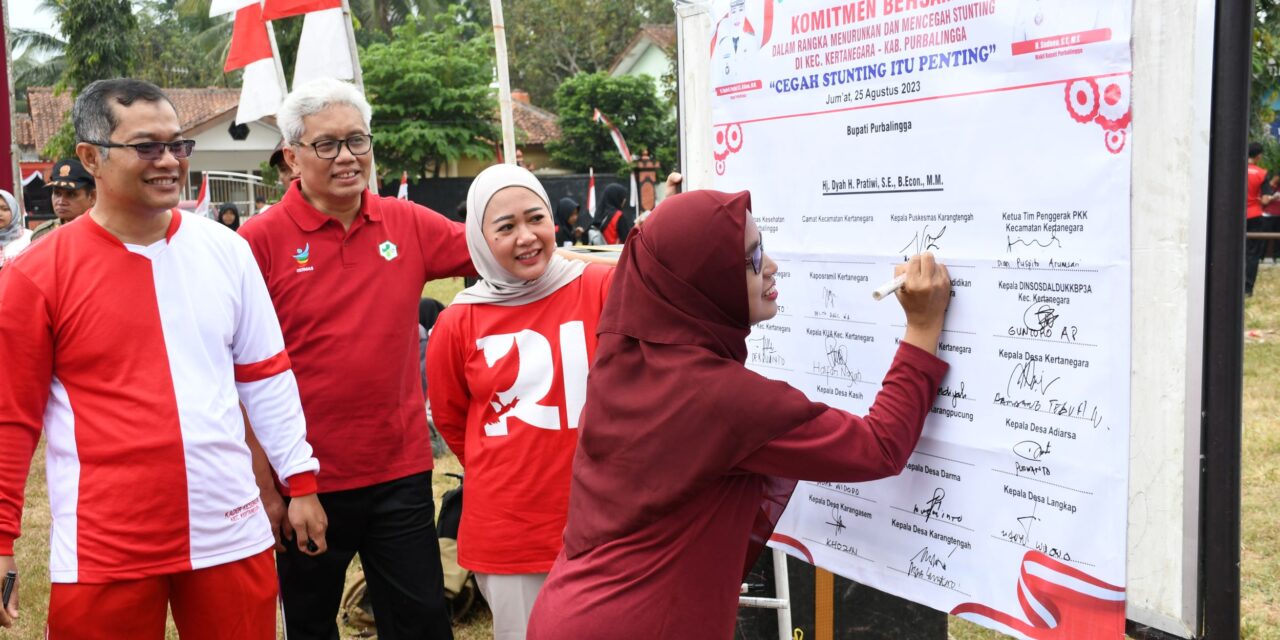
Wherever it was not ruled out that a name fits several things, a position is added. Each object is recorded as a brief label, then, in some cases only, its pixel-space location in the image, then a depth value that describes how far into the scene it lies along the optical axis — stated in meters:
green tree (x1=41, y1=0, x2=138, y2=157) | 33.31
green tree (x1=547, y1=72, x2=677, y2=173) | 34.44
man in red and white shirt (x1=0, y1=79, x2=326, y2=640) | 2.57
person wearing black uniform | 5.96
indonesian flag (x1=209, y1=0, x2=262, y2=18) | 8.07
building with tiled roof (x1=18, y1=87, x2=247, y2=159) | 47.91
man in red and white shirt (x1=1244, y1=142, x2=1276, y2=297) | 12.91
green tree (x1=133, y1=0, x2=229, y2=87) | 51.91
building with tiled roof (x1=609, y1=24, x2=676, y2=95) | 44.08
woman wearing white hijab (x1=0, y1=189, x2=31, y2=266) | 6.69
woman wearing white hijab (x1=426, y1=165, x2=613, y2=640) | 2.97
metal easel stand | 3.27
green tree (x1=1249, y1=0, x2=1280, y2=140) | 10.51
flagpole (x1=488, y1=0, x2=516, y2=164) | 6.91
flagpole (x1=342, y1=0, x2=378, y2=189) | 7.29
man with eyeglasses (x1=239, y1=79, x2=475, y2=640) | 3.26
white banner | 1.98
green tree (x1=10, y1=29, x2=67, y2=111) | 50.00
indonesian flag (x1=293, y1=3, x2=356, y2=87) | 7.26
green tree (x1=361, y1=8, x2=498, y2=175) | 30.70
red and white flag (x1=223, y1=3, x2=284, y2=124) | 8.13
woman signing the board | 2.11
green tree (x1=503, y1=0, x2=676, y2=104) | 47.91
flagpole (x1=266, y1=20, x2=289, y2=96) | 8.30
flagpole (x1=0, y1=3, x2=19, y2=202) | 7.70
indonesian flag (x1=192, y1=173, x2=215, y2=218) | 12.11
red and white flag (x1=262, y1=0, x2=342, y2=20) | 7.20
